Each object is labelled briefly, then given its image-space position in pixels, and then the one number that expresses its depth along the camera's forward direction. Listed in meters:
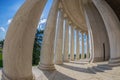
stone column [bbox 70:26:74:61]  14.80
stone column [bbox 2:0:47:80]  3.24
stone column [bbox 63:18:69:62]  12.68
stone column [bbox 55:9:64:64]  9.98
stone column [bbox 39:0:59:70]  6.93
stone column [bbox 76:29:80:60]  17.08
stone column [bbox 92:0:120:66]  6.55
